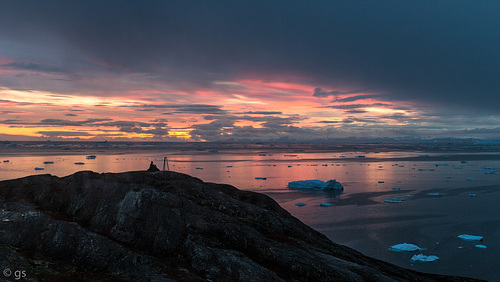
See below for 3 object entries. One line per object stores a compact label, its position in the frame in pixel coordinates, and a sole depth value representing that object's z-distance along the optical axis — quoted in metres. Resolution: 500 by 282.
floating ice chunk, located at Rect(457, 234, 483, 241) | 31.49
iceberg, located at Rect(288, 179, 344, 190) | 58.06
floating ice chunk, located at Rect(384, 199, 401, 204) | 48.69
